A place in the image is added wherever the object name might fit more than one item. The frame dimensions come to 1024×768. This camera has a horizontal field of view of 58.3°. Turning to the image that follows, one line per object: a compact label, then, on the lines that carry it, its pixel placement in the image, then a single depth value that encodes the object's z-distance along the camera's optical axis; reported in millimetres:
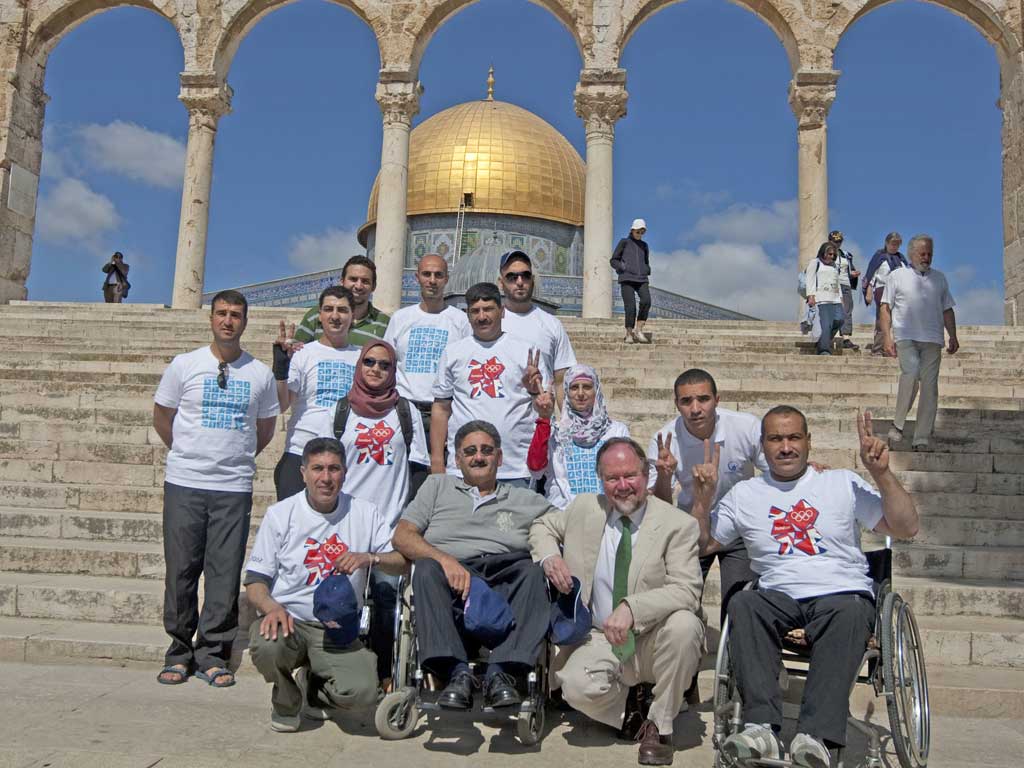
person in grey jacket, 11648
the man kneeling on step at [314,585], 3791
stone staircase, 4738
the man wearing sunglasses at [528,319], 5125
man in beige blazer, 3650
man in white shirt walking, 7410
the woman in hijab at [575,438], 4445
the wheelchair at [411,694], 3609
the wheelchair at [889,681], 3279
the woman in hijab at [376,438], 4492
